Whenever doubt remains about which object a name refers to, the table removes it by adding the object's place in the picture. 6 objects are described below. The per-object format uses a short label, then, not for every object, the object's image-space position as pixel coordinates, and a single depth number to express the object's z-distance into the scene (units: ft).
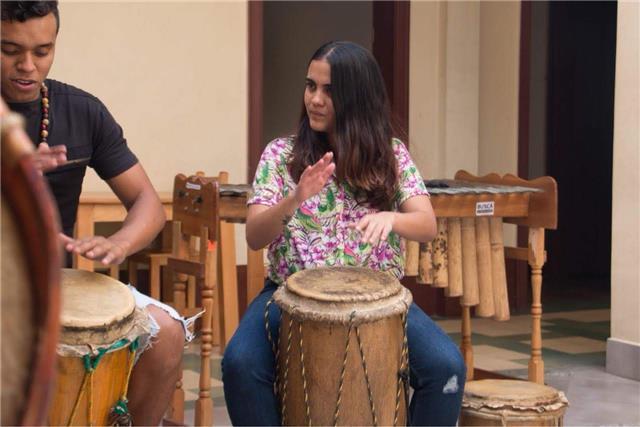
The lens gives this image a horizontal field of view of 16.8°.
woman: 22.00
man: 19.08
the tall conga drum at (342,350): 20.07
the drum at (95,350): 17.75
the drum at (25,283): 8.59
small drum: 23.18
